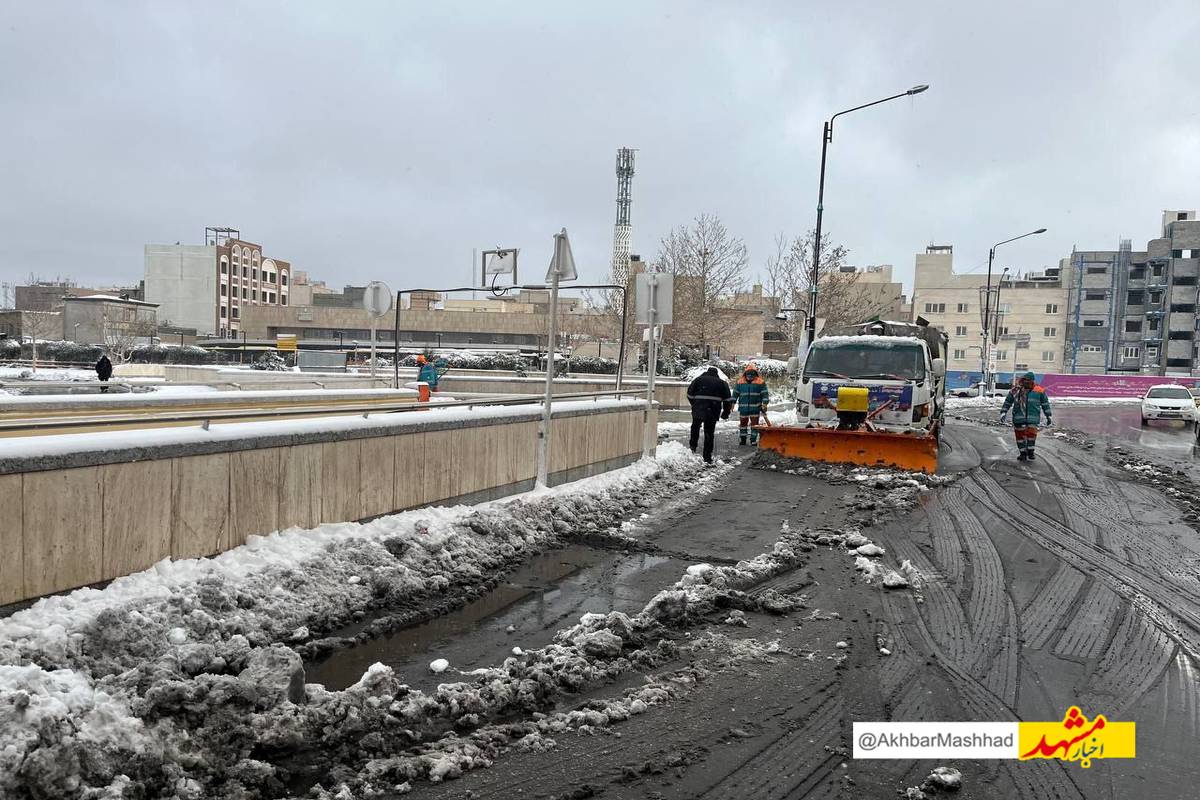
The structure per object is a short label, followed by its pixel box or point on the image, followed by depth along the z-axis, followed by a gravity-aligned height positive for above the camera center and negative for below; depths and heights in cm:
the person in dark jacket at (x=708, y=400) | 1517 -103
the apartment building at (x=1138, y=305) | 8244 +511
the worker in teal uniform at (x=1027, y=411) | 1689 -115
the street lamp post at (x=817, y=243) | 2386 +303
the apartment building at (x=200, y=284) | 10125 +511
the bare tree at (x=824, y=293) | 3800 +248
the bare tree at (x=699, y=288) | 3791 +250
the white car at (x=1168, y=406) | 3144 -176
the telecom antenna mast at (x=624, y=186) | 11288 +2044
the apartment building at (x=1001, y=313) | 8919 +422
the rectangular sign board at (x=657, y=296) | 1358 +73
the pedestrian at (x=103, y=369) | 2275 -123
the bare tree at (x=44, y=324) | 5036 -21
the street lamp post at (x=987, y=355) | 4844 -20
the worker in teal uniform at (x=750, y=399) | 1830 -118
